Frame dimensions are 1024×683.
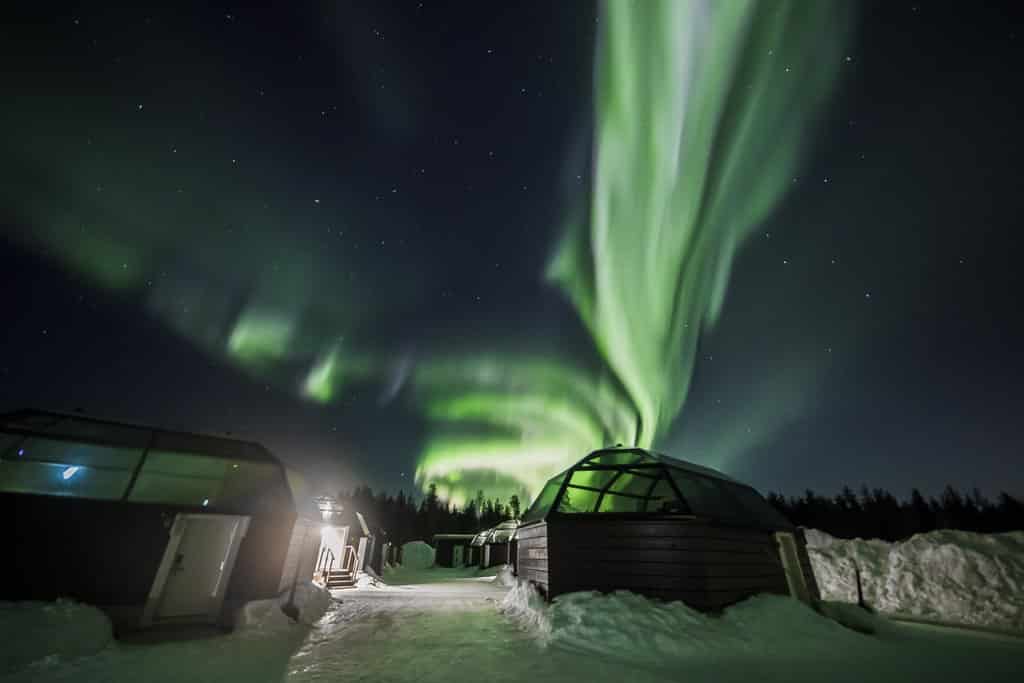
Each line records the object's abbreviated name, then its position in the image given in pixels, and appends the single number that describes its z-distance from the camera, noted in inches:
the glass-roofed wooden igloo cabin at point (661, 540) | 393.1
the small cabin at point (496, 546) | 1408.5
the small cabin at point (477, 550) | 1547.0
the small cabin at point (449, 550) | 1830.8
